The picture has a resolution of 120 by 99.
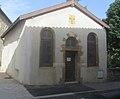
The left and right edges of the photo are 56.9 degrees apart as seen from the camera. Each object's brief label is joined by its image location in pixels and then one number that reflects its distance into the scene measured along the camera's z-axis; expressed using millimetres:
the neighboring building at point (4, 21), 12683
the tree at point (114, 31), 8838
